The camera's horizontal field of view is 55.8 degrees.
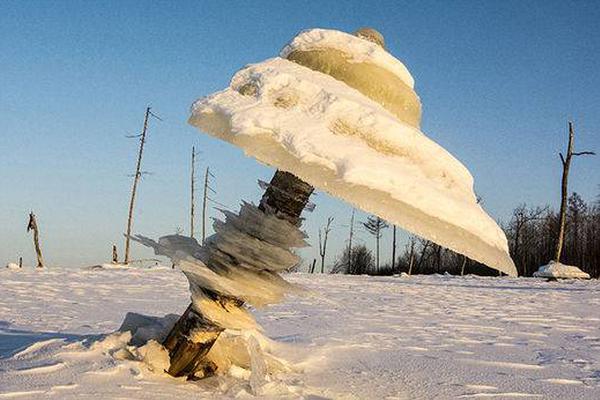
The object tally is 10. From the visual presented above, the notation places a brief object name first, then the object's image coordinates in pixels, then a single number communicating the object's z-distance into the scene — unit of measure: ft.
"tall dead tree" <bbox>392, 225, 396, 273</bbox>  122.62
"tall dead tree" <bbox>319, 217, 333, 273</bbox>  149.18
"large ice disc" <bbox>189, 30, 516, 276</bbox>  4.49
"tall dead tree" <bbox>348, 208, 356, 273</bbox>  147.84
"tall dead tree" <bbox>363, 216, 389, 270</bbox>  136.14
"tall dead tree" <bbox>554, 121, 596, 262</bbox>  49.96
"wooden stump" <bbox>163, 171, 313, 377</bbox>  6.31
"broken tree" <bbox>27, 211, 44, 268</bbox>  69.82
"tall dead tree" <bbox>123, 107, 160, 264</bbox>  72.54
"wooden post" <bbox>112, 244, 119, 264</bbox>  80.47
